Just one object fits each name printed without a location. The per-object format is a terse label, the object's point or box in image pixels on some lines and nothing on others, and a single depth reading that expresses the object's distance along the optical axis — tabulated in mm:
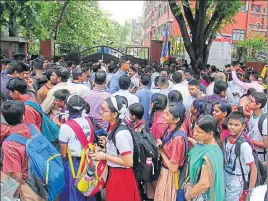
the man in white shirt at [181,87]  3482
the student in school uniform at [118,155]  2000
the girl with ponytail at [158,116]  2526
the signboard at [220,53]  10468
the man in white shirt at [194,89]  3384
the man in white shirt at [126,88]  3213
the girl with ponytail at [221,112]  2469
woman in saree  1792
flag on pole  9380
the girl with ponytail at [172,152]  2070
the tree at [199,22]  7458
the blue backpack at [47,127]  2250
